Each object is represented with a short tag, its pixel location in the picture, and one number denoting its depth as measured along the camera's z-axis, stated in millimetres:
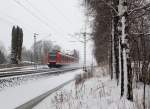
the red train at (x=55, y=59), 47875
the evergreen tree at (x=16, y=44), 68188
